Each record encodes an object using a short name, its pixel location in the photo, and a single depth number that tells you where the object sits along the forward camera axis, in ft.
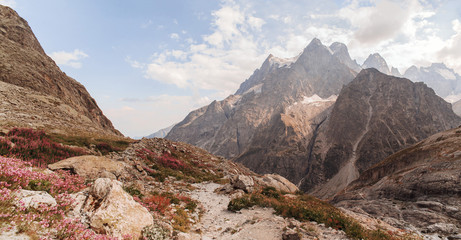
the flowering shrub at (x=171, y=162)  95.59
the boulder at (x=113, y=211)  22.65
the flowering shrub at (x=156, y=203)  37.63
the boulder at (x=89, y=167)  43.30
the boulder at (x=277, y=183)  111.28
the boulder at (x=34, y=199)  19.21
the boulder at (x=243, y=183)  73.15
